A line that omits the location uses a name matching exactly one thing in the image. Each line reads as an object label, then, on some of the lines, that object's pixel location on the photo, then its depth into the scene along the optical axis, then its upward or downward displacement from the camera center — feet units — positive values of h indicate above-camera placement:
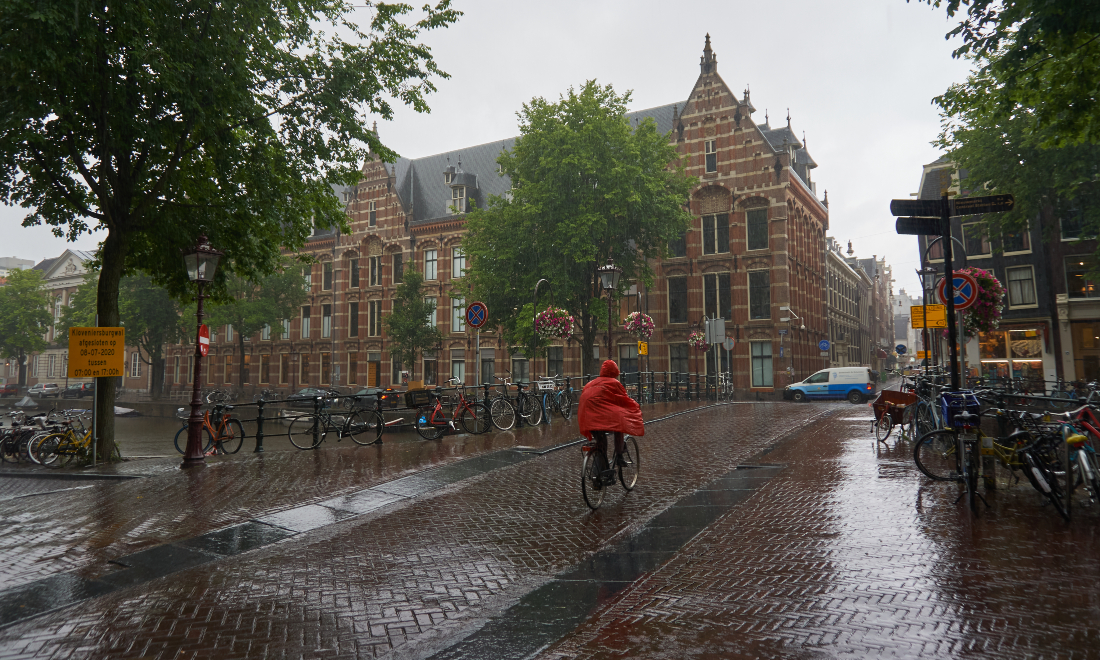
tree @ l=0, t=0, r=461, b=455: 28.53 +13.92
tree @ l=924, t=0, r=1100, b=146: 21.81 +12.23
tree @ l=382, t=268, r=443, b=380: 115.34 +9.66
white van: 83.76 -2.72
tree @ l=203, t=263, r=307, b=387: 121.70 +14.62
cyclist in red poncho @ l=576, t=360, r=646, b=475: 21.99 -1.46
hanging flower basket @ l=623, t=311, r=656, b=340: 82.79 +6.01
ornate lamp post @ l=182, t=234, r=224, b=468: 32.22 +5.26
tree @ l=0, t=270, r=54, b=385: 167.32 +17.87
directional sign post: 22.50 +5.78
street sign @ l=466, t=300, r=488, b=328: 47.62 +4.52
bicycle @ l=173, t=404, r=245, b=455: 40.91 -3.58
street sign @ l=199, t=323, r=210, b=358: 37.03 +2.35
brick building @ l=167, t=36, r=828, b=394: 104.68 +20.54
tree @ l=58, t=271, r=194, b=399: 125.08 +13.07
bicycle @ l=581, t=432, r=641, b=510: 21.95 -3.66
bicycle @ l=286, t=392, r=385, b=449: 41.04 -3.58
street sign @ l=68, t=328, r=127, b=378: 33.60 +1.42
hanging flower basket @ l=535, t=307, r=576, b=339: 67.82 +5.23
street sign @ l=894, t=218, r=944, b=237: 23.88 +5.44
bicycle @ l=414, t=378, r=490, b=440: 43.24 -3.24
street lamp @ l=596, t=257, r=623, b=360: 59.98 +9.19
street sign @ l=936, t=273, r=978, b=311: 30.63 +3.75
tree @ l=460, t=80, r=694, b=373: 76.38 +20.38
